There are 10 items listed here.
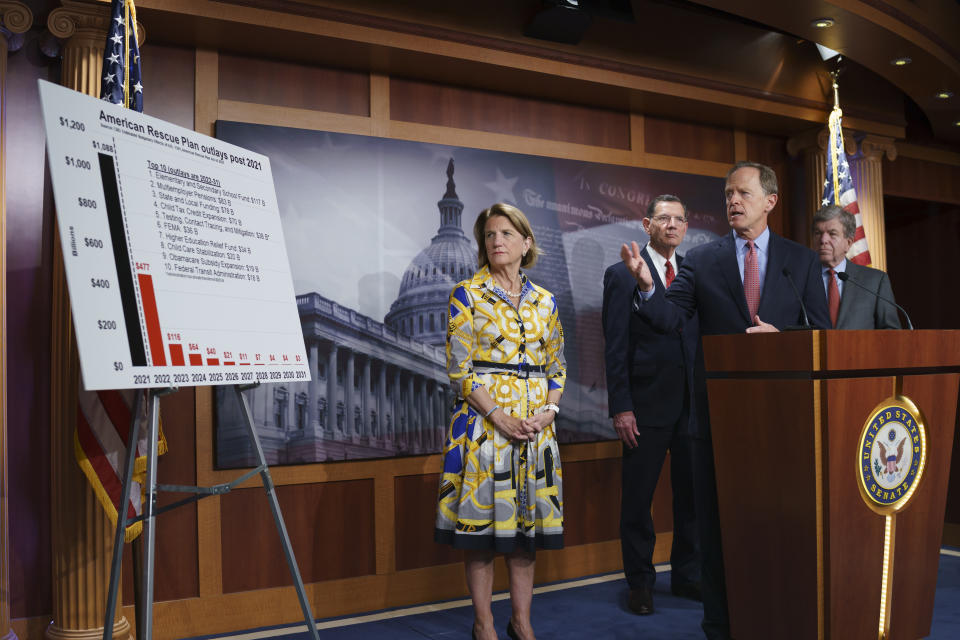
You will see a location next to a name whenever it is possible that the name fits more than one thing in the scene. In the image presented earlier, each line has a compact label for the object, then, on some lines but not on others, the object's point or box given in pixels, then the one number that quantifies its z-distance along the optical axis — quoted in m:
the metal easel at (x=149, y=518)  1.87
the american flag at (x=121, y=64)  2.56
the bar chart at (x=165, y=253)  1.84
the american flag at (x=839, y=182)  4.35
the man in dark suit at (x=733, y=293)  2.31
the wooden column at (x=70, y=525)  2.78
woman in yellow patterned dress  2.66
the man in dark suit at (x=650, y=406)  3.36
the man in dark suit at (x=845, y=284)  3.44
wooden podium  1.89
